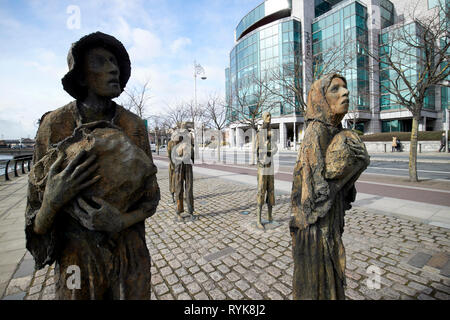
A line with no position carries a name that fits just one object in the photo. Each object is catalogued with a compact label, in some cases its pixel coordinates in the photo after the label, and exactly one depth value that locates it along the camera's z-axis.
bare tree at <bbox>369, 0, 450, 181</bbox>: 8.14
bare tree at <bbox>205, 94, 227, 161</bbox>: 21.77
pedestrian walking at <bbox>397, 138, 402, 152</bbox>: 25.20
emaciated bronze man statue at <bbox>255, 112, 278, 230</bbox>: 5.03
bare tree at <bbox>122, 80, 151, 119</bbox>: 17.81
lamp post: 22.95
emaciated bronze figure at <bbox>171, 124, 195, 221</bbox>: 5.82
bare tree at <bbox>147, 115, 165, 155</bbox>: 36.72
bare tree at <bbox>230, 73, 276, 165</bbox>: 16.25
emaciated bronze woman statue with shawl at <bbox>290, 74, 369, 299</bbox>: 1.91
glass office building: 30.73
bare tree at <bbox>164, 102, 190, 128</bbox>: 26.18
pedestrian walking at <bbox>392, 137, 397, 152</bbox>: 24.27
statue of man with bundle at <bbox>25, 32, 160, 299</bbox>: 1.15
